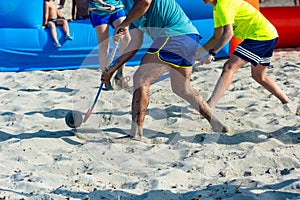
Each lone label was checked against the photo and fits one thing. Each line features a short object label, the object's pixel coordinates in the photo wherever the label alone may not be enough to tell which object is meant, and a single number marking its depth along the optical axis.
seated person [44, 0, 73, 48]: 15.81
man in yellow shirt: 10.30
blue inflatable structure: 15.75
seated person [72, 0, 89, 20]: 17.56
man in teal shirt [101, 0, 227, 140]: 9.07
